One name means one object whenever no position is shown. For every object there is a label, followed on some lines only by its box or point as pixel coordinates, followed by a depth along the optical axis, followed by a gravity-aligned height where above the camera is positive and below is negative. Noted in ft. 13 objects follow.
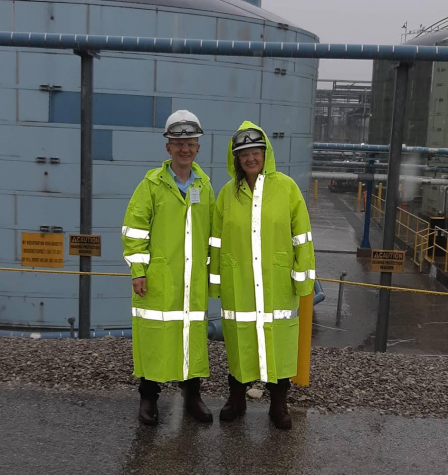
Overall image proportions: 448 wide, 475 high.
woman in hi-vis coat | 11.64 -2.24
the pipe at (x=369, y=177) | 61.11 -3.15
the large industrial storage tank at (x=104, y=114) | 25.82 +0.94
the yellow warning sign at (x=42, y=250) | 18.27 -3.57
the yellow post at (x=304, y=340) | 13.62 -4.34
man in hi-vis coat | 11.61 -2.35
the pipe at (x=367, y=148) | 55.88 -0.16
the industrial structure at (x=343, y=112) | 159.43 +9.49
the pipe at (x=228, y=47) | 18.06 +2.77
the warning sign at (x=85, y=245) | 18.17 -3.30
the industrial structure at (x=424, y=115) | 72.08 +4.59
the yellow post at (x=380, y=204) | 82.11 -8.02
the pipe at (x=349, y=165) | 63.98 -2.05
